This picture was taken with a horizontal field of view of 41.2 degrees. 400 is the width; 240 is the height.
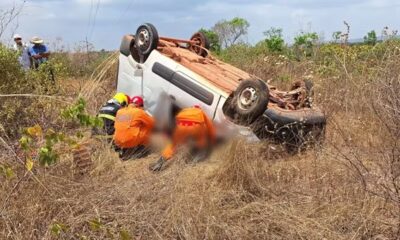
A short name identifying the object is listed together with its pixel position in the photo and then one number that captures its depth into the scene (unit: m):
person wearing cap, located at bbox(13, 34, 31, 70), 9.38
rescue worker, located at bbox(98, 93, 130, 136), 6.20
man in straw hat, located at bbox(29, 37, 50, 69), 10.26
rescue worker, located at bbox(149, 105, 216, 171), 5.35
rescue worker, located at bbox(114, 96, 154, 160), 5.70
